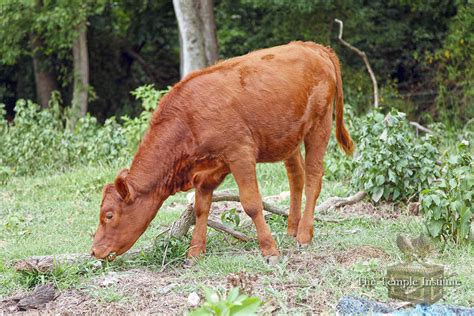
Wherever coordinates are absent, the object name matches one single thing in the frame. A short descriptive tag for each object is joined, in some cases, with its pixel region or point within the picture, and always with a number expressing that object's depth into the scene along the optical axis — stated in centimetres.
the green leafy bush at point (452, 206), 692
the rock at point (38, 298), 612
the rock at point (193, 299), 573
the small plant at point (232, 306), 414
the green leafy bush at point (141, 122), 1338
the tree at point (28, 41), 1798
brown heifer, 673
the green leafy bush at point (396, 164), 888
